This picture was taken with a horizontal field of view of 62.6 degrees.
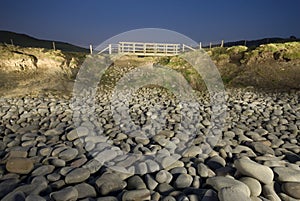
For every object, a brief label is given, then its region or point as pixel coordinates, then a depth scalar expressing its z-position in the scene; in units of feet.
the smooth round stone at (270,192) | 9.42
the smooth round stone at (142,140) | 16.34
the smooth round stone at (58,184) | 10.70
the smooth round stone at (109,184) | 10.31
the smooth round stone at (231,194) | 8.47
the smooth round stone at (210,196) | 8.96
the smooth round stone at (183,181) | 10.57
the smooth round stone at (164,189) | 10.14
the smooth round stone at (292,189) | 9.62
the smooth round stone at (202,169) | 11.44
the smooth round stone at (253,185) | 9.52
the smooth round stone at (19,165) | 12.36
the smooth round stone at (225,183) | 9.24
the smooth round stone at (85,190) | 9.92
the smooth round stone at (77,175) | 11.11
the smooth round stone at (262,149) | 14.49
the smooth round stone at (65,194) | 9.53
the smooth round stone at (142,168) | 11.83
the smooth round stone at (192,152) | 14.19
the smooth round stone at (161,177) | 10.99
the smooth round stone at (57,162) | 12.89
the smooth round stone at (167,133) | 17.70
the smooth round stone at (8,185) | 10.47
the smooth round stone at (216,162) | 12.57
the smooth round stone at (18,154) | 14.14
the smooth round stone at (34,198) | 9.19
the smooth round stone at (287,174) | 10.23
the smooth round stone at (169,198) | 9.36
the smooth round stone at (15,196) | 9.49
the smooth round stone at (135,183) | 10.54
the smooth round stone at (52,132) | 18.10
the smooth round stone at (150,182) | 10.56
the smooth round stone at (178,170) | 11.76
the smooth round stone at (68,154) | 13.84
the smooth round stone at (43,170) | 11.88
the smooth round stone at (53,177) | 11.24
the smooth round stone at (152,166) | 12.08
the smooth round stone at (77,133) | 17.03
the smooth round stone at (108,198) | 9.46
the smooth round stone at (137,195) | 9.43
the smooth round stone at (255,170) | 10.13
